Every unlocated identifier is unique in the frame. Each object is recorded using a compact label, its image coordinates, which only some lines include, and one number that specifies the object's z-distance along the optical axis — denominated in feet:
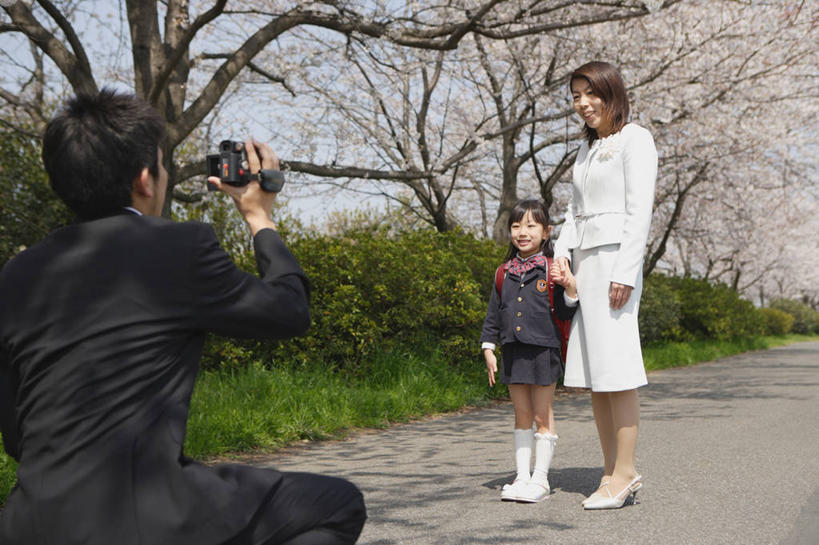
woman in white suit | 12.19
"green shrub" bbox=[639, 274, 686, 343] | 51.04
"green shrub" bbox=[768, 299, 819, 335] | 142.20
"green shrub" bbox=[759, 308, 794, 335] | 112.88
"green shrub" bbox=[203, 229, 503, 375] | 24.64
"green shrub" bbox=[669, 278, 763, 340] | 60.13
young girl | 13.24
